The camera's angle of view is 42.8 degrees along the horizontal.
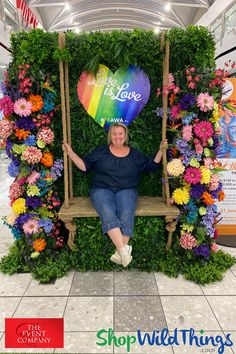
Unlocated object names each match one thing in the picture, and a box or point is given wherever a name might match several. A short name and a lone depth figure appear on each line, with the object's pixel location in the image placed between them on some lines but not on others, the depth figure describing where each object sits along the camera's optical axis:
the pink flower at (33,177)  2.67
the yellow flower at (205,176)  2.65
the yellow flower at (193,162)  2.66
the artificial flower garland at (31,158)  2.60
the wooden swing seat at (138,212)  2.68
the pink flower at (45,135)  2.66
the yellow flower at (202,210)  2.73
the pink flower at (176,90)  2.69
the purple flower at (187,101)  2.60
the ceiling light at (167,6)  11.74
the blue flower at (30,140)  2.63
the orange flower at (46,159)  2.72
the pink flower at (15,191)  2.74
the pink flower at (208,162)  2.68
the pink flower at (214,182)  2.70
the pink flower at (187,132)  2.61
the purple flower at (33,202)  2.74
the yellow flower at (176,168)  2.68
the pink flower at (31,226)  2.76
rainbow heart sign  2.89
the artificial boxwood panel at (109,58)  2.61
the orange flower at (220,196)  2.86
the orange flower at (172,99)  2.77
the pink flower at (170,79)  2.74
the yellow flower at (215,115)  2.64
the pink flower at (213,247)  2.88
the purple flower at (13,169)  2.75
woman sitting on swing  2.60
